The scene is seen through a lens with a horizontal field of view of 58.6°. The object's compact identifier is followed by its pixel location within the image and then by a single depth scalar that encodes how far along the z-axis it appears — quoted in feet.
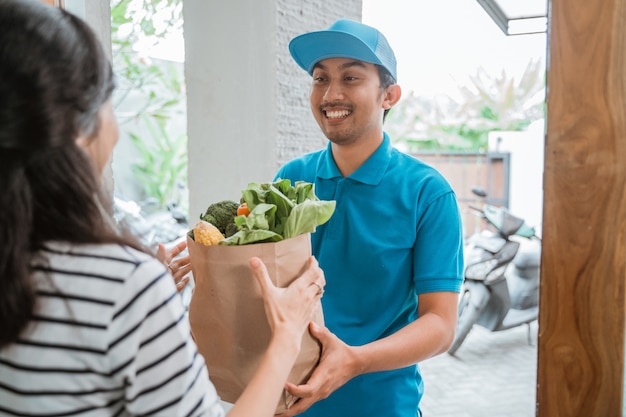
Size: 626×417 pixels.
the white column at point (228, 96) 8.09
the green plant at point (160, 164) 25.26
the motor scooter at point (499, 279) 14.52
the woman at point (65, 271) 2.23
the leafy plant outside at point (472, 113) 31.27
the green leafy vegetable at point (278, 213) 3.44
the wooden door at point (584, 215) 3.44
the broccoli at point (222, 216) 3.79
